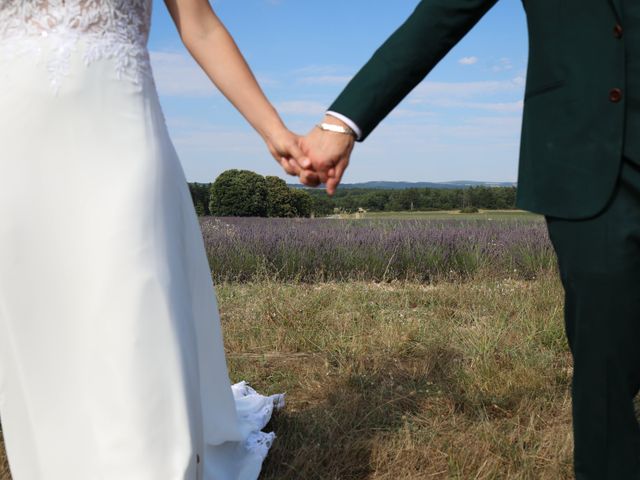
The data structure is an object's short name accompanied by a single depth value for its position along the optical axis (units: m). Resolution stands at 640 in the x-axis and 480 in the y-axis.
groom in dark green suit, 1.71
